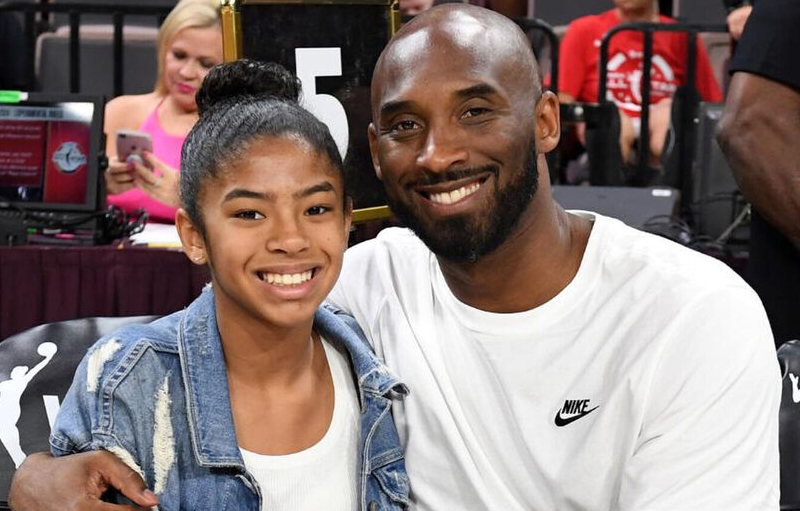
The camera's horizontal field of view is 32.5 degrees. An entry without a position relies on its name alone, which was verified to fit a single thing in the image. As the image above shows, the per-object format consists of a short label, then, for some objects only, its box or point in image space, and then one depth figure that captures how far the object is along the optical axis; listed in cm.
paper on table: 461
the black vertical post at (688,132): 556
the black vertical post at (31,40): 646
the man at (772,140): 339
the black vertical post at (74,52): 631
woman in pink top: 521
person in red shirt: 639
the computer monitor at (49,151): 475
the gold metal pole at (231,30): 301
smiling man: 225
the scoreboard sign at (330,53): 303
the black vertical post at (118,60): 634
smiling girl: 223
